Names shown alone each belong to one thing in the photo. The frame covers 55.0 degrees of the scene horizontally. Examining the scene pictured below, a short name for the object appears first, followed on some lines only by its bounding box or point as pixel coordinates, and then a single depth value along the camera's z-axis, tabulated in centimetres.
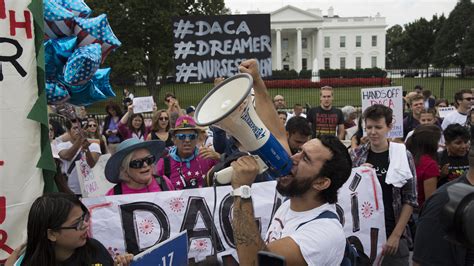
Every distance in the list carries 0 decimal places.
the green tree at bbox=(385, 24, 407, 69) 8730
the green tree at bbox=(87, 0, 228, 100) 2694
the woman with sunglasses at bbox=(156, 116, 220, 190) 430
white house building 8544
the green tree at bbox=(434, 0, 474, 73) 5819
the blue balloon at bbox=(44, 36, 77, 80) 309
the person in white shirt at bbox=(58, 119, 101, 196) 514
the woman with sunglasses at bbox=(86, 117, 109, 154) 615
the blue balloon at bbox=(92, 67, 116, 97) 349
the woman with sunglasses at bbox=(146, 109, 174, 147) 635
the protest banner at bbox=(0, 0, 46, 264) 279
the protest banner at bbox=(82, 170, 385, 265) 358
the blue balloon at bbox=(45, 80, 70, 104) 312
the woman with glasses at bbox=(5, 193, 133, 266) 233
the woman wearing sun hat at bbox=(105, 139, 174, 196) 346
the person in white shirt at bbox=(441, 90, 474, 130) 721
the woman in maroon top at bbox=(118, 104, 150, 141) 768
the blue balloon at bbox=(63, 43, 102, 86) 294
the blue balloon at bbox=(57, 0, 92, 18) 316
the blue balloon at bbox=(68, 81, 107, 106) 324
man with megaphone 200
